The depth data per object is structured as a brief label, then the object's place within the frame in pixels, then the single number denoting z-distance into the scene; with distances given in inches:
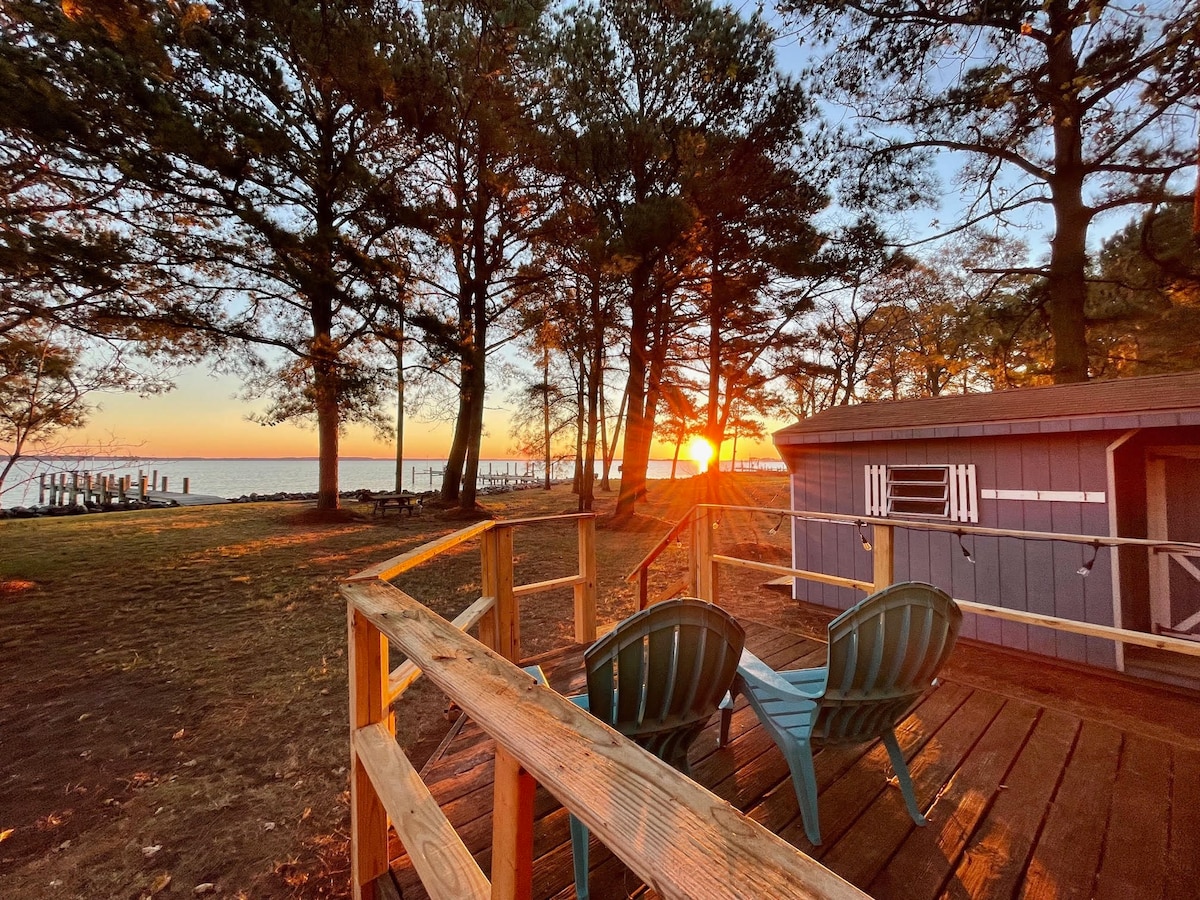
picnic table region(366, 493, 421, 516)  563.8
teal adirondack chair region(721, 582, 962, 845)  78.2
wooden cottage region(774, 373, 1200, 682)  172.4
